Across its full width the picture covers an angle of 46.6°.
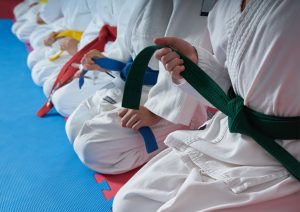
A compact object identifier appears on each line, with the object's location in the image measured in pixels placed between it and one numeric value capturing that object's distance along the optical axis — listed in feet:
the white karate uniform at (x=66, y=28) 7.16
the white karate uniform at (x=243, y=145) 2.48
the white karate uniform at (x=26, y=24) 10.12
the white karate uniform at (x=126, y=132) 4.30
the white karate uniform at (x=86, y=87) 5.79
